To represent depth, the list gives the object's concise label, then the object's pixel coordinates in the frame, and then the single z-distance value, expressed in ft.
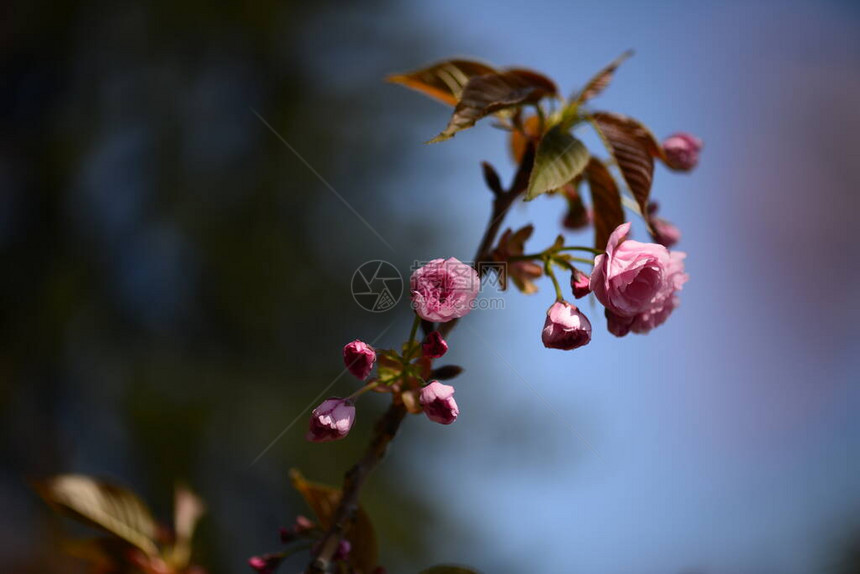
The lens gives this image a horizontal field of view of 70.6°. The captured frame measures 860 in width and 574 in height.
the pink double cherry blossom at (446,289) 1.61
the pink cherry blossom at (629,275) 1.68
